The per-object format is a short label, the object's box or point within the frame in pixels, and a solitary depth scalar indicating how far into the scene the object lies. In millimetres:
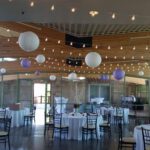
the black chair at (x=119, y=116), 11619
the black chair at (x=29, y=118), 11045
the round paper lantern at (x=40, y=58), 7659
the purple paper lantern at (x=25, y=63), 8104
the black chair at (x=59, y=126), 7902
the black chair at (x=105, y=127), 8381
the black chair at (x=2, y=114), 9897
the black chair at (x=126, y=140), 5451
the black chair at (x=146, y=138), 4918
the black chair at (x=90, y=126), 7694
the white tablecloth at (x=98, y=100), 13815
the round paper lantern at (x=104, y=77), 13691
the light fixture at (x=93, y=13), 4464
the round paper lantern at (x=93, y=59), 6072
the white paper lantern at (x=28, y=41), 4563
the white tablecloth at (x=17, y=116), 10317
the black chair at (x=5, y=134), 6167
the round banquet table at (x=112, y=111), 11925
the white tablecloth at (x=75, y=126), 7833
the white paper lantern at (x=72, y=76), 11018
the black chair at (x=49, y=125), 8789
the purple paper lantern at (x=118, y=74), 8941
